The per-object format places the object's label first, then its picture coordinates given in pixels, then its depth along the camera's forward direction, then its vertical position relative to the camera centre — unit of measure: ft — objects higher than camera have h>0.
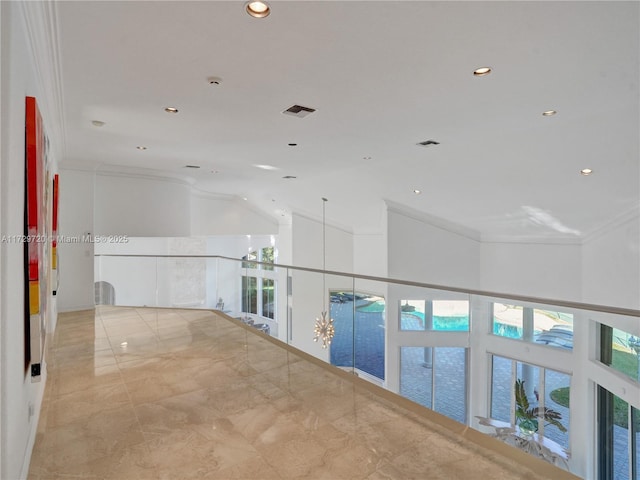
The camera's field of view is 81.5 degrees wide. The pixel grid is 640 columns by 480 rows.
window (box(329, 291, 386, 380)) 12.98 -4.38
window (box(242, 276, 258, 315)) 19.84 -3.33
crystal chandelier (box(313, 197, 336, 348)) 20.76 -5.39
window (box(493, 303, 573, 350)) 11.39 -3.30
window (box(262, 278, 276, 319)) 26.80 -5.22
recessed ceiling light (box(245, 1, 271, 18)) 6.81 +4.33
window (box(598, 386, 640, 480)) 10.84 -6.72
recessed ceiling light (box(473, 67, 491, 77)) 9.31 +4.27
